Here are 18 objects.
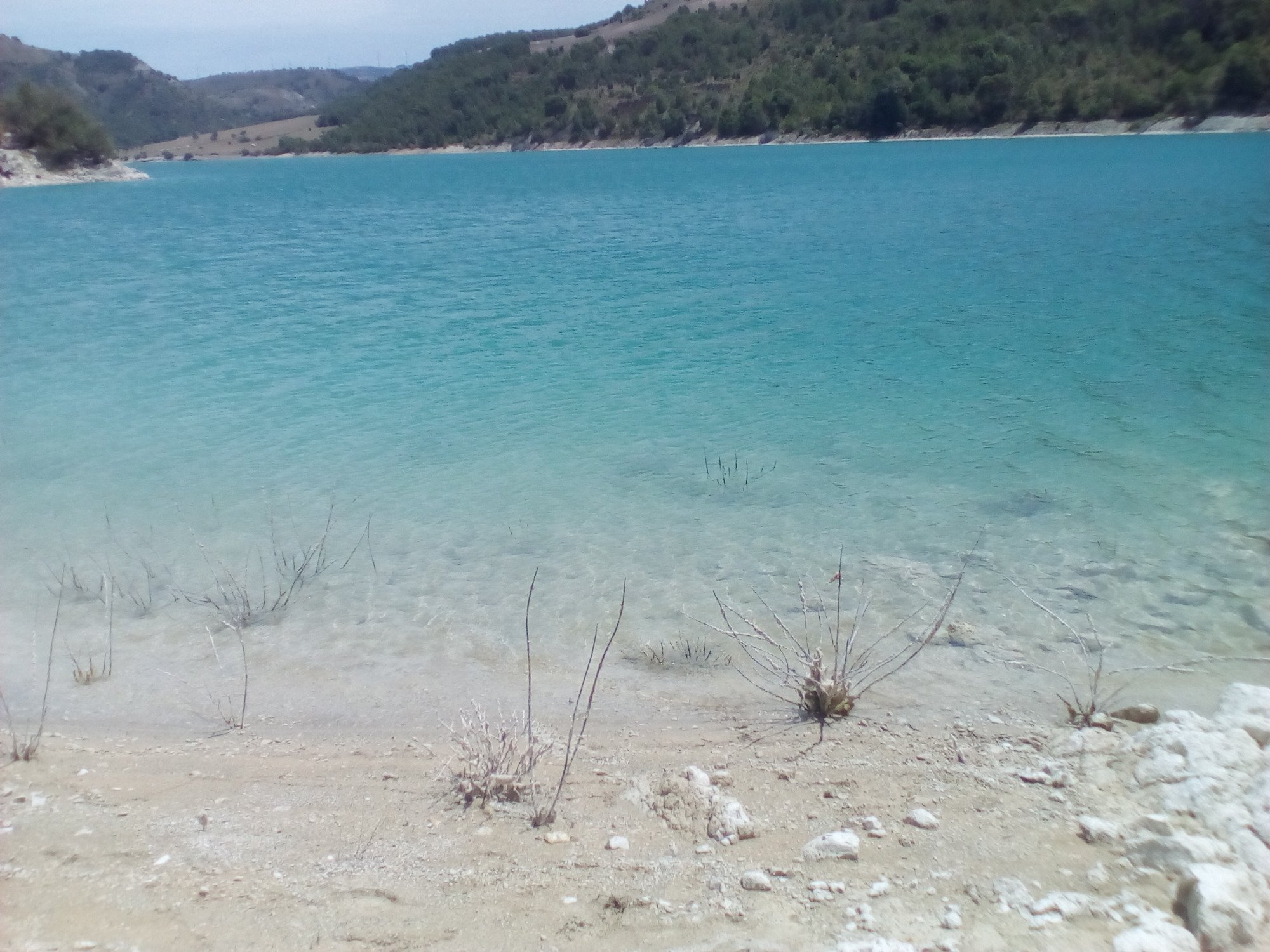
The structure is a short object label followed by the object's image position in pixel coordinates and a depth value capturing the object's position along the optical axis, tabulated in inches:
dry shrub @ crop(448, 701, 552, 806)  157.6
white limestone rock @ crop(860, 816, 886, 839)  144.1
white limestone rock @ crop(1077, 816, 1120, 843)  135.4
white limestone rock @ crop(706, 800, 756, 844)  145.8
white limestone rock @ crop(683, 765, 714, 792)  159.9
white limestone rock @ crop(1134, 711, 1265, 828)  139.4
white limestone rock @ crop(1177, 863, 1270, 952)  109.2
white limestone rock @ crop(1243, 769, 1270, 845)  129.2
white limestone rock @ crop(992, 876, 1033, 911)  122.1
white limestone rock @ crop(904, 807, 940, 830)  145.5
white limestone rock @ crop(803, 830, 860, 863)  137.0
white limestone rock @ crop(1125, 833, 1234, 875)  124.3
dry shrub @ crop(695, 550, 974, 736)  187.0
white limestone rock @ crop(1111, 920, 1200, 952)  108.6
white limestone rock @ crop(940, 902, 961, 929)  118.4
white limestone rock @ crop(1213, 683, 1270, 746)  157.2
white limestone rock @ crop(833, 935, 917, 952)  112.3
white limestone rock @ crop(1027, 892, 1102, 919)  119.1
